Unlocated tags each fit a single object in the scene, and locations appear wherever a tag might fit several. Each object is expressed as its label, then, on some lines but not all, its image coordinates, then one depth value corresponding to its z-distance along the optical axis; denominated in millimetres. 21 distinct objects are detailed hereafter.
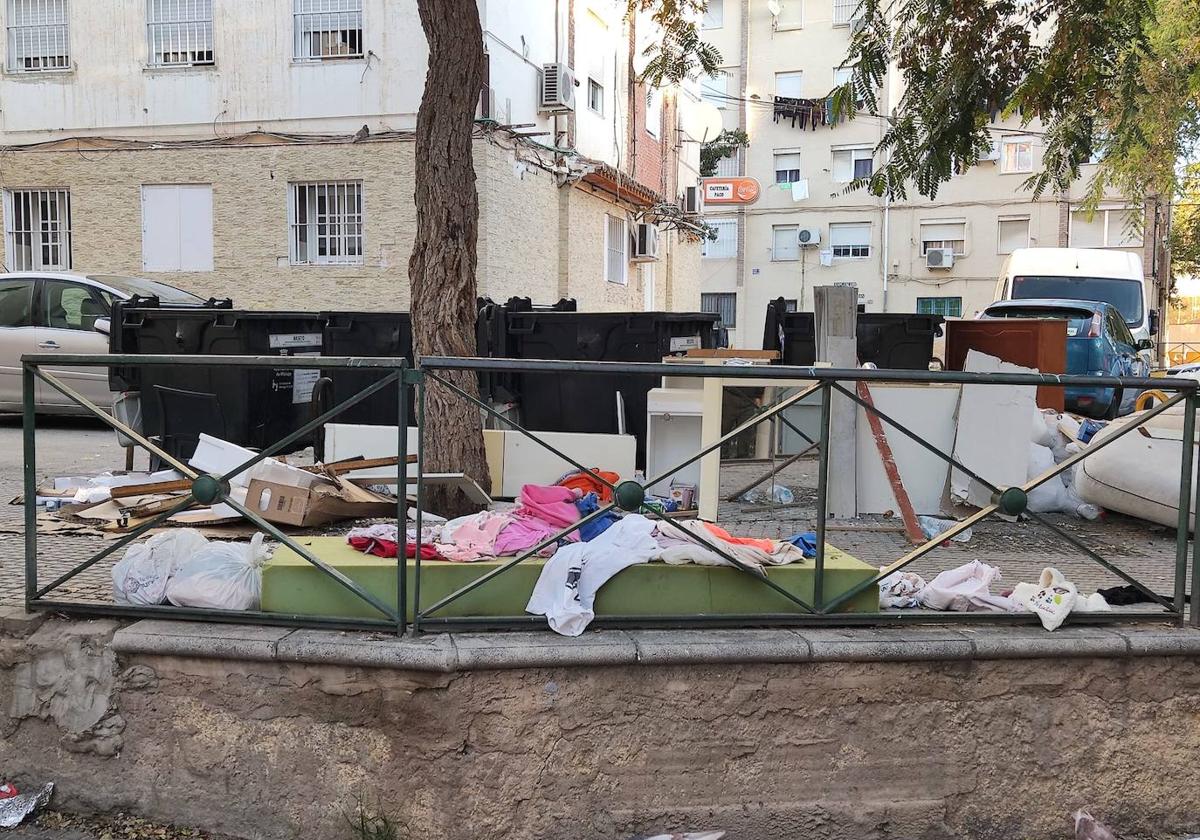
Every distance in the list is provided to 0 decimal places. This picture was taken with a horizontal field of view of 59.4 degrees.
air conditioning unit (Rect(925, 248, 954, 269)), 33219
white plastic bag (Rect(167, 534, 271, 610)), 3830
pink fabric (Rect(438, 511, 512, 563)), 3867
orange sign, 34594
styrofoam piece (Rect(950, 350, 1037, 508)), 6133
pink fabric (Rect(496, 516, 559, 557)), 3932
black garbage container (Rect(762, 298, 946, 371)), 9875
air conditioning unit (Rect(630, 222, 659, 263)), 22438
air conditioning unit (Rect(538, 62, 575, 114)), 16986
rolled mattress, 5762
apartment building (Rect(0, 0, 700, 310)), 15312
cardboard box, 5574
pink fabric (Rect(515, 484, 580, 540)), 4145
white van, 18500
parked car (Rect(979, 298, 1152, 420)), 13453
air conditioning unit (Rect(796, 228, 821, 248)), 34938
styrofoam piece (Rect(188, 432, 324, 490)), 5293
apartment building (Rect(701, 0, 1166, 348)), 32938
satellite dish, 26641
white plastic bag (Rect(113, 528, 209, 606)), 3879
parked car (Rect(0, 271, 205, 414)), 11086
